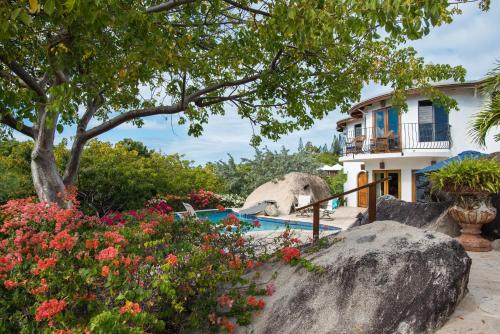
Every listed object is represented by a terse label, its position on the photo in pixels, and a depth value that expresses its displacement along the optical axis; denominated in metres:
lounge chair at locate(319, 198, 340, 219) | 17.02
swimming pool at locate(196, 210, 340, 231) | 14.56
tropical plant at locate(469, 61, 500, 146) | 8.29
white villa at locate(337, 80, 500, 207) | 17.58
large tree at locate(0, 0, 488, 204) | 4.19
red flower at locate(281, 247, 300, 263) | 4.23
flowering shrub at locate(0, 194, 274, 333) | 2.87
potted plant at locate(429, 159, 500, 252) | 6.89
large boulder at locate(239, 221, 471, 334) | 3.44
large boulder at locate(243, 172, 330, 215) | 18.83
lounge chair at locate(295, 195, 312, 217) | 18.25
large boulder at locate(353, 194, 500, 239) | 7.71
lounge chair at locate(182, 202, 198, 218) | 14.13
